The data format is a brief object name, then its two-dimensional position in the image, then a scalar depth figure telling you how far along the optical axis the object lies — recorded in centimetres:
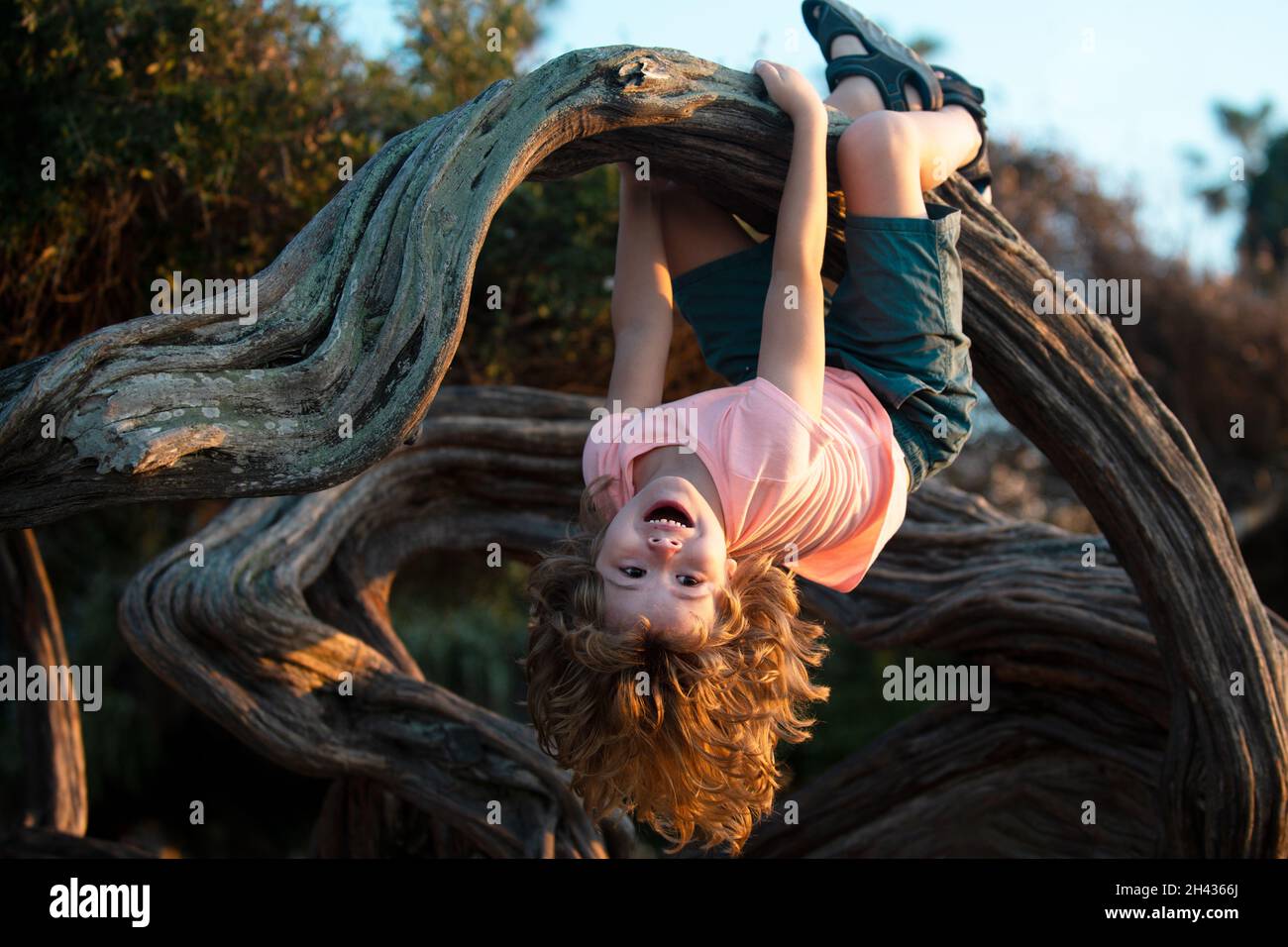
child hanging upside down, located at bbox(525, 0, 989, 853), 291
